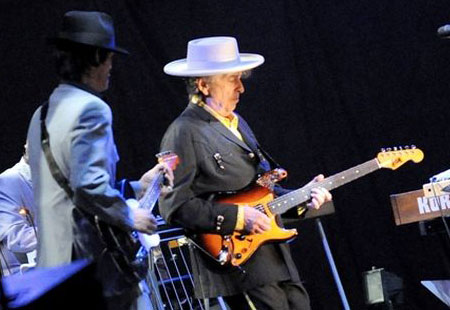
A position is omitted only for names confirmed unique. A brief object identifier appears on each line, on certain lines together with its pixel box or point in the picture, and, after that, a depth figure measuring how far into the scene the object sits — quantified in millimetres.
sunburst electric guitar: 9133
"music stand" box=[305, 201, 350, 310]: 11531
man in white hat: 9023
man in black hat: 6996
